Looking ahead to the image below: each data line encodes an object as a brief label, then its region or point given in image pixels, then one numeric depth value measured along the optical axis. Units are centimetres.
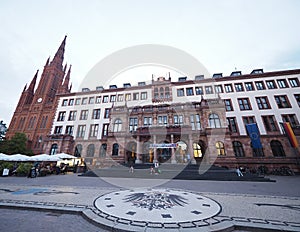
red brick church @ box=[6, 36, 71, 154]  3409
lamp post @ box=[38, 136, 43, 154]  3175
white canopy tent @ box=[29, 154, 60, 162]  1797
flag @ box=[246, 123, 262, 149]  2005
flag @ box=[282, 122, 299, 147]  1959
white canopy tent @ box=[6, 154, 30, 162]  1769
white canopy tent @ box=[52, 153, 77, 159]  1977
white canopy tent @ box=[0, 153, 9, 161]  1750
